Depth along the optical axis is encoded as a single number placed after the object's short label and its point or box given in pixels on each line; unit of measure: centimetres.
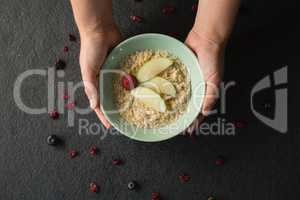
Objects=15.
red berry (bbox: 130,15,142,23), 127
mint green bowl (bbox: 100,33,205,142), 110
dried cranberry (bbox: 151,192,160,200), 123
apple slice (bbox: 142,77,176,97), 111
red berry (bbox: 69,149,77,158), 124
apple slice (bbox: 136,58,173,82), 112
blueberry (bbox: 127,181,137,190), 122
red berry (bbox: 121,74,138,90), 112
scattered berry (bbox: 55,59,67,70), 126
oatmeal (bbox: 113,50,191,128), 111
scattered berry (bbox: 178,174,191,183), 123
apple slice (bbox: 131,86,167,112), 110
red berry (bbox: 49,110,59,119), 125
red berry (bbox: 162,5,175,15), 127
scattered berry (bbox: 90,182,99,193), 123
